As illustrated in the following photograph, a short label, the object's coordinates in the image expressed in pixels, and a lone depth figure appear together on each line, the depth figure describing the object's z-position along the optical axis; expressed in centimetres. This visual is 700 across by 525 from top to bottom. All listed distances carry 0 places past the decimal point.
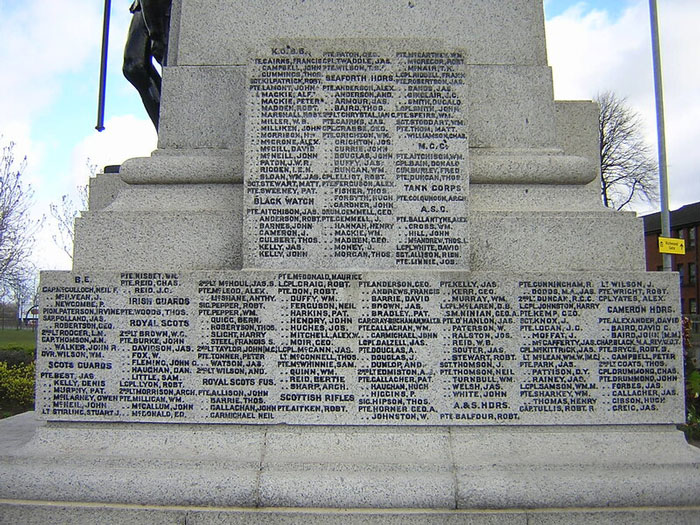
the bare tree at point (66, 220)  3039
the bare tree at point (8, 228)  2441
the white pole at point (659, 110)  1455
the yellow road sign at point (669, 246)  1327
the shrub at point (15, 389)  951
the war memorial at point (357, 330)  402
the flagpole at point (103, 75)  658
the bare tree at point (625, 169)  3017
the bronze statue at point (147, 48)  650
